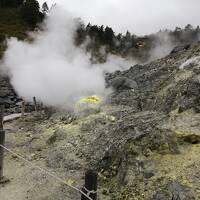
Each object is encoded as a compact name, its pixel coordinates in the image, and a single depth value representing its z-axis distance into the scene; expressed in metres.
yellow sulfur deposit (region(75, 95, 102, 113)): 7.60
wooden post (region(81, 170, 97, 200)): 2.95
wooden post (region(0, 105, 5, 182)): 4.77
